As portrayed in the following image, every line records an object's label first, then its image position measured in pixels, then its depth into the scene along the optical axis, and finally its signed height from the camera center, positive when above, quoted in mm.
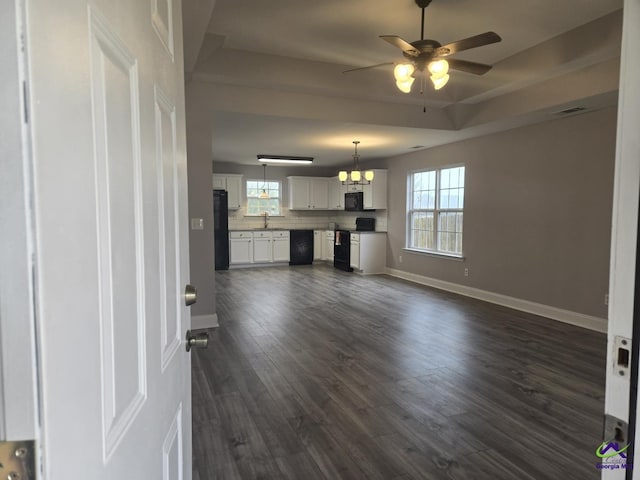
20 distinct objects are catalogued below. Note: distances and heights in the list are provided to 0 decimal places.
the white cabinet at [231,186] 8906 +610
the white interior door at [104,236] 355 -30
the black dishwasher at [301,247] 9516 -857
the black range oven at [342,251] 8547 -866
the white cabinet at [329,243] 9397 -766
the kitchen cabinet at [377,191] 8172 +457
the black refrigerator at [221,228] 8602 -345
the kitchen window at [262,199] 9633 +368
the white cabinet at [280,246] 9327 -805
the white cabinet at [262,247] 9125 -822
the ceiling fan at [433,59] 2742 +1192
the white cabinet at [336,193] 9352 +480
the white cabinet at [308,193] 9625 +493
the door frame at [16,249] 315 -31
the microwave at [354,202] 8578 +244
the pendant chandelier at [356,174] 6520 +674
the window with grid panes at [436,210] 6523 +49
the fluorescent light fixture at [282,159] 7879 +1113
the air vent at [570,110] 4293 +1162
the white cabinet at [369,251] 8148 -825
